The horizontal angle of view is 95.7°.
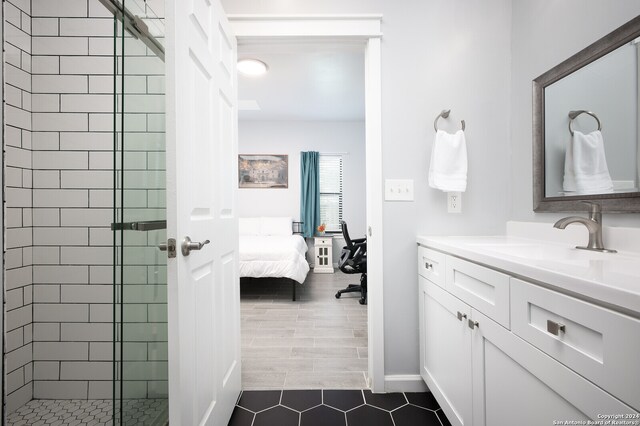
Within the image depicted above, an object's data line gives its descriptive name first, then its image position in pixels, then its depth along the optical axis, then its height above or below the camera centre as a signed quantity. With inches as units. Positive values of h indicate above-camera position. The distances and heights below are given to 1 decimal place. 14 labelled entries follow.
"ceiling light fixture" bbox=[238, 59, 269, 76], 121.1 +63.7
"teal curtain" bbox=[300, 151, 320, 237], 207.2 +17.3
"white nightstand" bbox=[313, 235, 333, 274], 199.6 -25.6
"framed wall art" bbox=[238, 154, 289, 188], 209.5 +32.7
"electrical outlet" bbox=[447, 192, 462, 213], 66.1 +3.2
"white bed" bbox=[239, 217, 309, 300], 132.0 -20.3
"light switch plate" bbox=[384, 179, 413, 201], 65.3 +5.7
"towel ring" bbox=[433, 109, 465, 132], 64.4 +22.3
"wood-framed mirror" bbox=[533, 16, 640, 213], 41.4 +14.4
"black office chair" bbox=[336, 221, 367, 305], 131.9 -22.0
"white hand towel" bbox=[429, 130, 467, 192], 62.0 +11.0
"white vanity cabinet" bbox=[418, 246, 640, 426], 23.3 -15.4
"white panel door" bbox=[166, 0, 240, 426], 35.6 +0.8
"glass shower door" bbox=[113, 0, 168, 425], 35.4 -1.2
